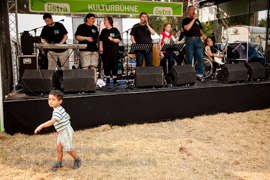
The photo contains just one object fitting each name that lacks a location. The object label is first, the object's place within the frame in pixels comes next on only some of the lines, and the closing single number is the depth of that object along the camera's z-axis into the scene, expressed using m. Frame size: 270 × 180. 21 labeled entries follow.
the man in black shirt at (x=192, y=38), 5.27
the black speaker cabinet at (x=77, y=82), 3.98
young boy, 2.32
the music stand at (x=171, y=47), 4.67
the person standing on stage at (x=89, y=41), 4.96
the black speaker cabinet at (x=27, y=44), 4.36
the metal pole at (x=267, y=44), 5.71
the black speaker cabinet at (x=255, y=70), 5.25
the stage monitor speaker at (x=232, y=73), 4.95
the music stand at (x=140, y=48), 4.40
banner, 5.77
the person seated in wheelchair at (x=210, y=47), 6.67
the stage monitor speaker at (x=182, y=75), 4.55
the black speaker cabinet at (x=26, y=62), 4.47
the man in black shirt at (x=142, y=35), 5.16
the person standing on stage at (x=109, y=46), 5.00
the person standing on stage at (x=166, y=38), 6.22
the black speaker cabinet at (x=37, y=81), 3.89
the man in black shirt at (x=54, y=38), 4.93
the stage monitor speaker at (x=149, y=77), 4.39
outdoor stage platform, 3.62
